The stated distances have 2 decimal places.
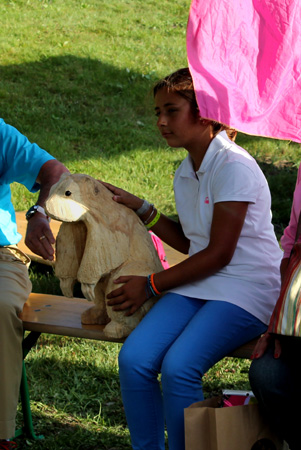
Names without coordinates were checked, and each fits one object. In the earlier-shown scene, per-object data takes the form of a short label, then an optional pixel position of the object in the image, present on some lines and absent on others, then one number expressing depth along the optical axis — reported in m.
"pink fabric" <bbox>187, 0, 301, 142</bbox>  4.82
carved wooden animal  4.94
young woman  4.77
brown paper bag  4.20
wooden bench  5.42
